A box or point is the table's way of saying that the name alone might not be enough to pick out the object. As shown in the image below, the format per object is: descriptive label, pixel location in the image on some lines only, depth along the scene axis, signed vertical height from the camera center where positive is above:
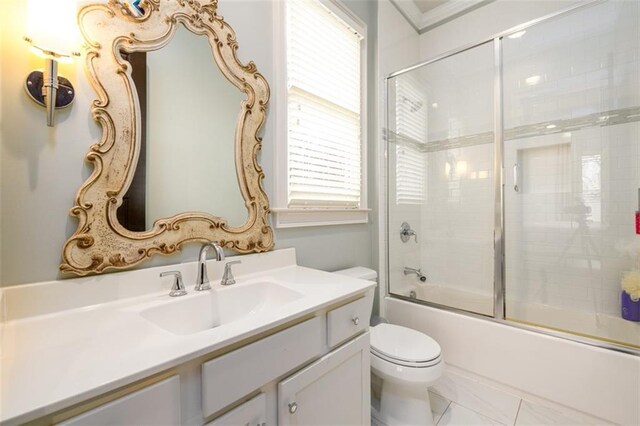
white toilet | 1.28 -0.80
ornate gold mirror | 0.88 +0.27
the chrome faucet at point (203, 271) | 1.02 -0.23
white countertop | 0.46 -0.30
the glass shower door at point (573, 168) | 1.75 +0.28
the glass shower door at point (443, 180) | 2.21 +0.25
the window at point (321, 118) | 1.46 +0.57
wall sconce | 0.77 +0.49
